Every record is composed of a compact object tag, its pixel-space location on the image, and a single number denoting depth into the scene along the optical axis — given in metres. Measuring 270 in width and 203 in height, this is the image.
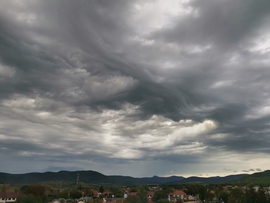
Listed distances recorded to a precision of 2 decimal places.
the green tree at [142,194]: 81.82
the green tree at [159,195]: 96.88
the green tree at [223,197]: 87.46
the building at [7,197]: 105.72
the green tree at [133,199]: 72.01
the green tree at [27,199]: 73.01
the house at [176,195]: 115.74
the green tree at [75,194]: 110.60
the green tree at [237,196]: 69.83
